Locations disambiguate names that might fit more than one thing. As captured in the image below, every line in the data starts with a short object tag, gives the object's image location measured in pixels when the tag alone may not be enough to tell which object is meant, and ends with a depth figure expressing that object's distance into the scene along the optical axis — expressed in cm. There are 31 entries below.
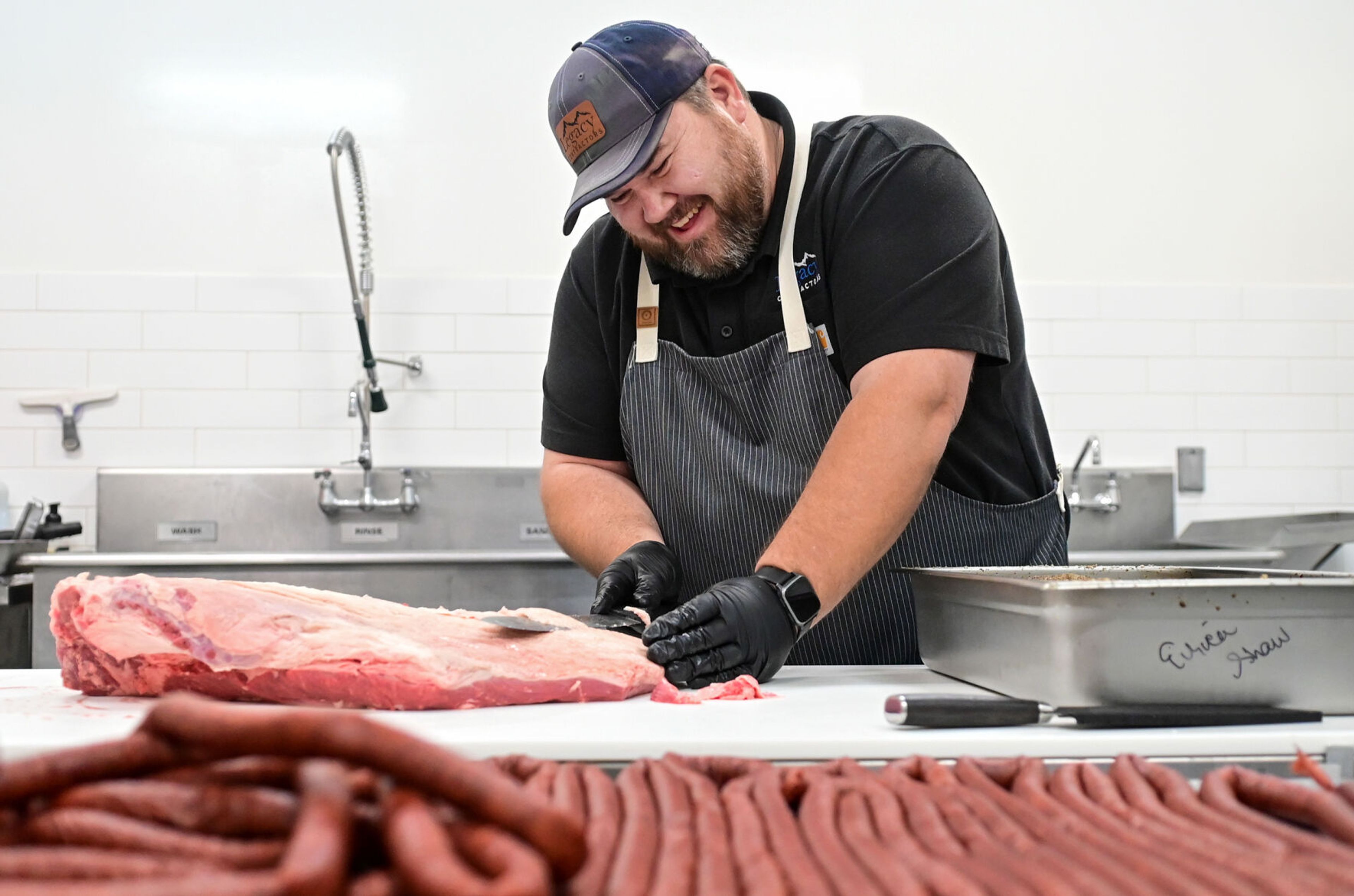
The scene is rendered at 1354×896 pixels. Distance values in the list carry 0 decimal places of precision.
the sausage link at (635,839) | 68
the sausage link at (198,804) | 66
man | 176
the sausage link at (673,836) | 69
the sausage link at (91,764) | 68
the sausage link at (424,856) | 56
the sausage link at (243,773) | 69
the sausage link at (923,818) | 77
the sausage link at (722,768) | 95
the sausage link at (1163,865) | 67
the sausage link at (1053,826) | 71
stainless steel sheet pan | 120
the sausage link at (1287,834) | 72
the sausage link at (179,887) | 55
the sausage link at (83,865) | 62
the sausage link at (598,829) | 68
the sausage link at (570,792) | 82
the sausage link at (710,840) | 69
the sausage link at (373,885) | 59
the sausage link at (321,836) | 56
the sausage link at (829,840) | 69
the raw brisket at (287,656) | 134
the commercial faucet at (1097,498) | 404
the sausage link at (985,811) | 78
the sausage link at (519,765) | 93
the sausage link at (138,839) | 64
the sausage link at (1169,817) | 75
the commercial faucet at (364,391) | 381
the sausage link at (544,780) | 87
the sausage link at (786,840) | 69
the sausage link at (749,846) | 69
